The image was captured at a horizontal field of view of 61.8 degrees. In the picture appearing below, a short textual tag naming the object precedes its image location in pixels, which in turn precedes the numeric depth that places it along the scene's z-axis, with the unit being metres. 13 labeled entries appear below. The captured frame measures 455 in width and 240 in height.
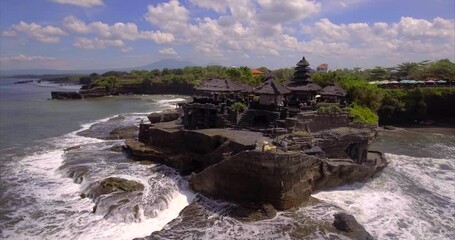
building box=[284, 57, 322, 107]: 36.16
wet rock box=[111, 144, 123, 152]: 36.61
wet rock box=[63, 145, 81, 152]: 37.11
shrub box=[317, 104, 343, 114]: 33.19
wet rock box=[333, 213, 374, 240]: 20.23
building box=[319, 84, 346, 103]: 37.88
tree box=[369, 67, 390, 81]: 90.86
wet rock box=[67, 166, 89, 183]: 28.79
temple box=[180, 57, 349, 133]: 32.47
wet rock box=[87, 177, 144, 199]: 25.41
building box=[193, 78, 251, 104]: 36.31
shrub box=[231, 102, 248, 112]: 34.42
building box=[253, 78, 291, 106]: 34.00
